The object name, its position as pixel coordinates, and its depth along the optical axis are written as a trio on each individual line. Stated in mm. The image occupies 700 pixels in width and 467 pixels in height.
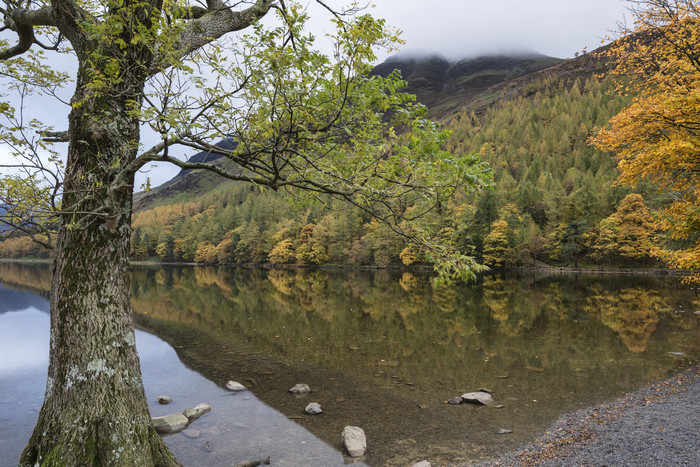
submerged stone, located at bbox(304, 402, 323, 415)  11953
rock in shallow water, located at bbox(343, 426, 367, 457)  9344
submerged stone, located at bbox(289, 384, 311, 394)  13729
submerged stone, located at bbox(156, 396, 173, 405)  13155
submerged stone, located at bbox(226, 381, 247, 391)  14125
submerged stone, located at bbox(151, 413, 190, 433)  10727
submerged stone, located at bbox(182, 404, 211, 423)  11695
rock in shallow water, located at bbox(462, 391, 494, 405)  12273
